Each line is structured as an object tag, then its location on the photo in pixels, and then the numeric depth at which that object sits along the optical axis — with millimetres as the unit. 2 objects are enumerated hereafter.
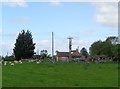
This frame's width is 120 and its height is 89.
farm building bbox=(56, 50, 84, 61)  83329
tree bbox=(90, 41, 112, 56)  76157
